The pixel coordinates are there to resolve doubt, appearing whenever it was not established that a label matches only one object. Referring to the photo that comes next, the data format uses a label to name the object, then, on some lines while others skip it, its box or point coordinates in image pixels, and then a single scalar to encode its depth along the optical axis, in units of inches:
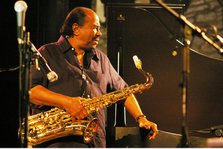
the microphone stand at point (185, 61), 184.1
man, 232.1
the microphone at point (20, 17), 185.6
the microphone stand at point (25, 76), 187.9
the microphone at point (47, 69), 189.7
